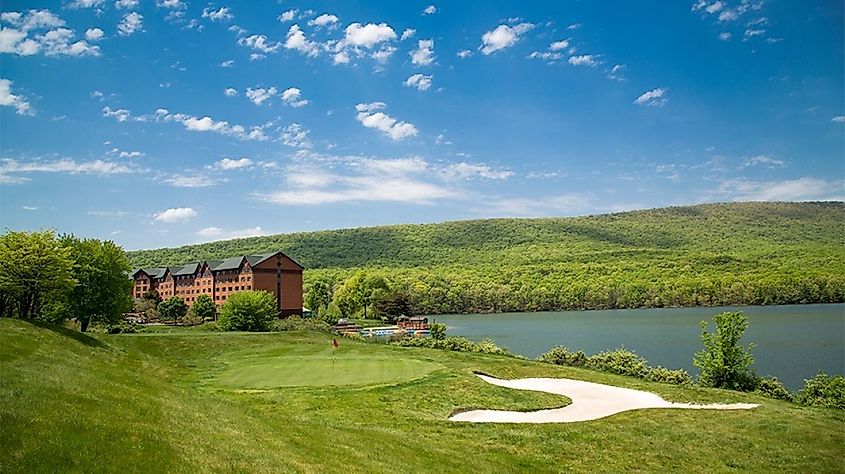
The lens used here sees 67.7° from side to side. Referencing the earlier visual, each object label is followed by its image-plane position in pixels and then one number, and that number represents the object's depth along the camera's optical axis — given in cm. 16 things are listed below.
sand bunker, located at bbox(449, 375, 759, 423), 2406
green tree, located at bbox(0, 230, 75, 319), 3378
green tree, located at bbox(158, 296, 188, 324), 8138
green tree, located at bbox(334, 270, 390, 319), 10875
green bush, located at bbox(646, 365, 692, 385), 3444
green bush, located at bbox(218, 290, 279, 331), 6191
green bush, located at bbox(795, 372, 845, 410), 2884
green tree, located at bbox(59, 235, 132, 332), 4247
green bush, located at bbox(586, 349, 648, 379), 3697
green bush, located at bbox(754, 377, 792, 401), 3079
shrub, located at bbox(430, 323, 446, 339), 6394
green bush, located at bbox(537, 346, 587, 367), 4109
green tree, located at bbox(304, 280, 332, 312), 11750
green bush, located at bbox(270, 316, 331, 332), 6694
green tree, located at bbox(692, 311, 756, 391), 3406
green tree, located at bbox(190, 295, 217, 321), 8150
